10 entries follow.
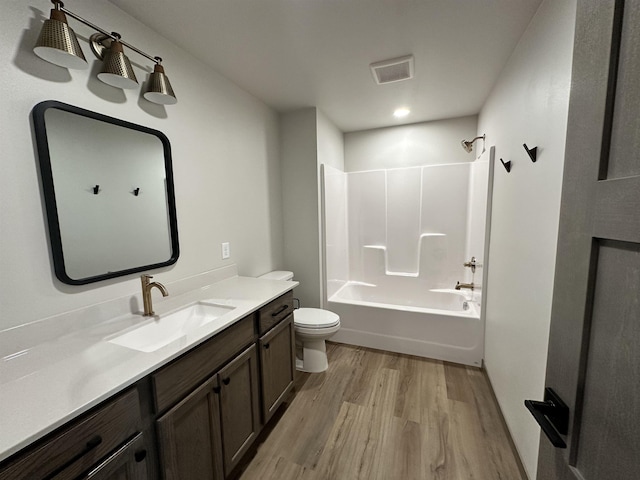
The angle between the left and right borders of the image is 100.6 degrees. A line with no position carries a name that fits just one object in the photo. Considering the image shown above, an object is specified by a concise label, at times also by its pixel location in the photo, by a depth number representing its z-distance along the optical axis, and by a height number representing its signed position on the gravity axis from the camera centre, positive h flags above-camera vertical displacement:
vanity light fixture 0.99 +0.69
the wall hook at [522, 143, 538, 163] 1.34 +0.30
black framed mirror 1.12 +0.12
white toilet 2.19 -0.96
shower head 2.62 +0.67
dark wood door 0.40 -0.08
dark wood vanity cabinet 0.72 -0.74
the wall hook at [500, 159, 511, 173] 1.76 +0.32
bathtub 2.39 -1.08
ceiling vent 1.80 +1.04
